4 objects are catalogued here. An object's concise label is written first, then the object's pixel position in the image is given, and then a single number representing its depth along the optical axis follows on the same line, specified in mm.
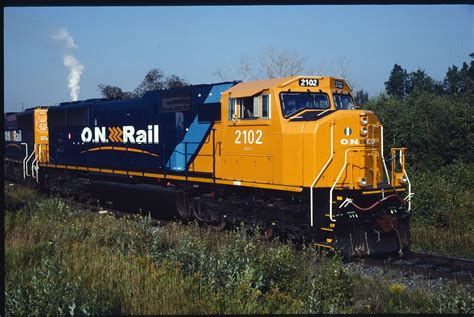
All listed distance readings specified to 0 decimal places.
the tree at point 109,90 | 43119
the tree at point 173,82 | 39066
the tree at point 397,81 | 60725
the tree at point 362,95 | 55681
